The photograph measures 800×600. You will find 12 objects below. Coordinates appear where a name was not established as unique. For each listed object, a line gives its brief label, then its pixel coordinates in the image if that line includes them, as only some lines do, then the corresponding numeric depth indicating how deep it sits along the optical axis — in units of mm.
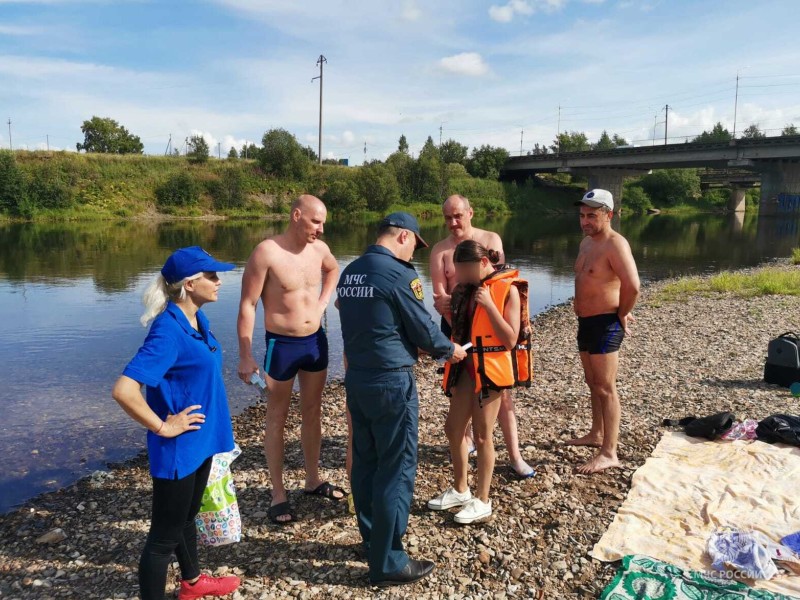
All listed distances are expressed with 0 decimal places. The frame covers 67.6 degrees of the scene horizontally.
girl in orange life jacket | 4137
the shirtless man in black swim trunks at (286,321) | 4527
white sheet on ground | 4070
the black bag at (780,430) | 5527
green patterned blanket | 3516
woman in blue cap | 2994
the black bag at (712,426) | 5816
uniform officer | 3410
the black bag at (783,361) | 7473
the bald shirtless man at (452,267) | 5176
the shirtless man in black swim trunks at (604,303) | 5137
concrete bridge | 54241
